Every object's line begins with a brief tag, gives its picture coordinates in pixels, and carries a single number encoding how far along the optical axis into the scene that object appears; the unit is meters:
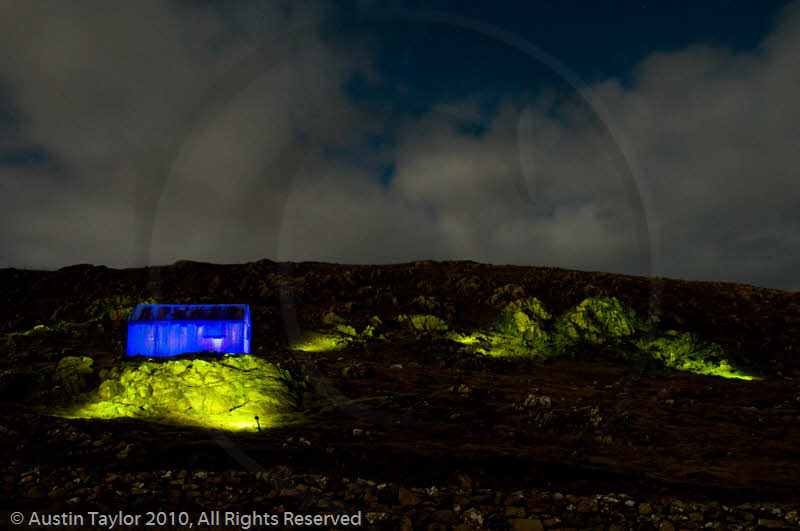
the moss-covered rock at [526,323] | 32.91
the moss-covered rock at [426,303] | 38.66
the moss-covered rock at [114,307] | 32.88
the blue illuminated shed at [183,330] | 24.61
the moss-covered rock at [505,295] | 39.76
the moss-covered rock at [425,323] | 34.00
